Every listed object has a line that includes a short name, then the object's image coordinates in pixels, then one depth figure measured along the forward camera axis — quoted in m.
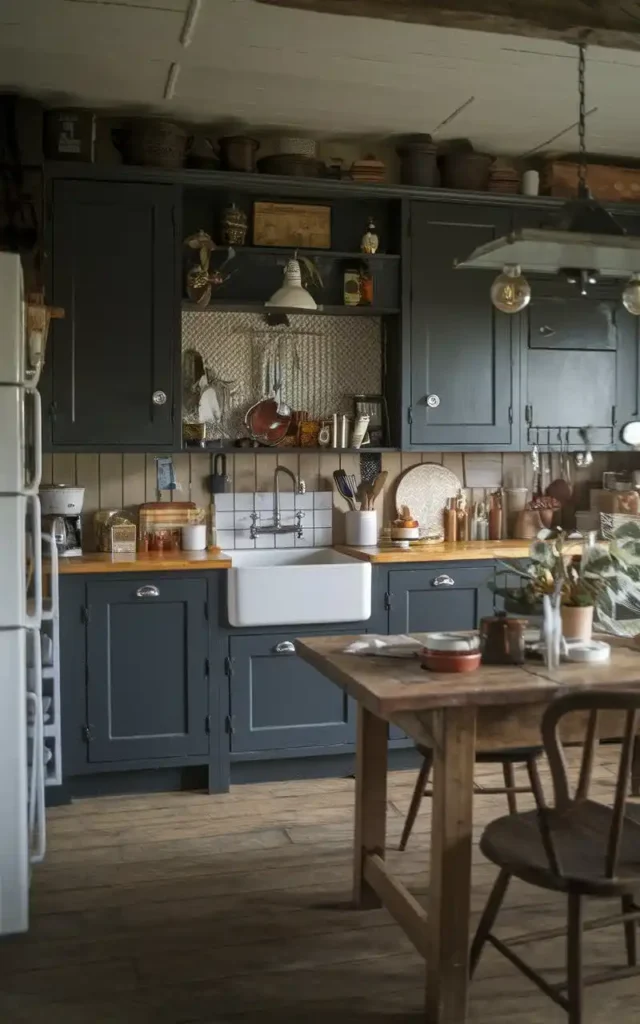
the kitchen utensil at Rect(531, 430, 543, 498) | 4.91
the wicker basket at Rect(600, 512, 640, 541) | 4.67
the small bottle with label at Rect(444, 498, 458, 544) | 4.79
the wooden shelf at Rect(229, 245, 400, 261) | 4.34
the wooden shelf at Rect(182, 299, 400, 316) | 4.34
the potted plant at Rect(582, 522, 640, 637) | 2.69
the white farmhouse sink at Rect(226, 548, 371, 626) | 3.95
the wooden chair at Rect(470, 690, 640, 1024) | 2.10
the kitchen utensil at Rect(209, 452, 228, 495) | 4.51
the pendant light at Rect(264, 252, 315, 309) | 4.05
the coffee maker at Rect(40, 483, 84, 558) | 4.05
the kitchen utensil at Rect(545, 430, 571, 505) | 4.96
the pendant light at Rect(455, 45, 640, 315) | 2.37
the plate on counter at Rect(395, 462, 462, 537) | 4.80
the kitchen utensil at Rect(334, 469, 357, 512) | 4.68
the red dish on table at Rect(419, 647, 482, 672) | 2.42
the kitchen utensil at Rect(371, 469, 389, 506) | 4.63
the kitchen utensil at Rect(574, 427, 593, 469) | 4.71
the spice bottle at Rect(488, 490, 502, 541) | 4.86
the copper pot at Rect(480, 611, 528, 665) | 2.54
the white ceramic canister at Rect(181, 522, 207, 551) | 4.32
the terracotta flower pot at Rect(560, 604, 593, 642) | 2.69
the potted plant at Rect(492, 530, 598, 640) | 2.69
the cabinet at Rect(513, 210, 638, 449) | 4.63
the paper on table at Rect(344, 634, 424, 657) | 2.63
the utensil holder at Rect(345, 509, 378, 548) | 4.57
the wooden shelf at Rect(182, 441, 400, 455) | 4.27
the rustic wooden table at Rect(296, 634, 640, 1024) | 2.26
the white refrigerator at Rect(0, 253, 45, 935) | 2.75
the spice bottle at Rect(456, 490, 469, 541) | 4.83
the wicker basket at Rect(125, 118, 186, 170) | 4.09
